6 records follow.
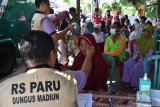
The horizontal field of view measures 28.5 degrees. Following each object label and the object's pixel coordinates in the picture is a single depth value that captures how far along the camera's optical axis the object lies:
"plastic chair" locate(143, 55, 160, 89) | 3.08
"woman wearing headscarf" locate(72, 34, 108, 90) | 2.94
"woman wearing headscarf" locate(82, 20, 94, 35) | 8.60
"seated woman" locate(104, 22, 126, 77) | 5.50
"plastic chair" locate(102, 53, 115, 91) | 3.66
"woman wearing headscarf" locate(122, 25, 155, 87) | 5.18
